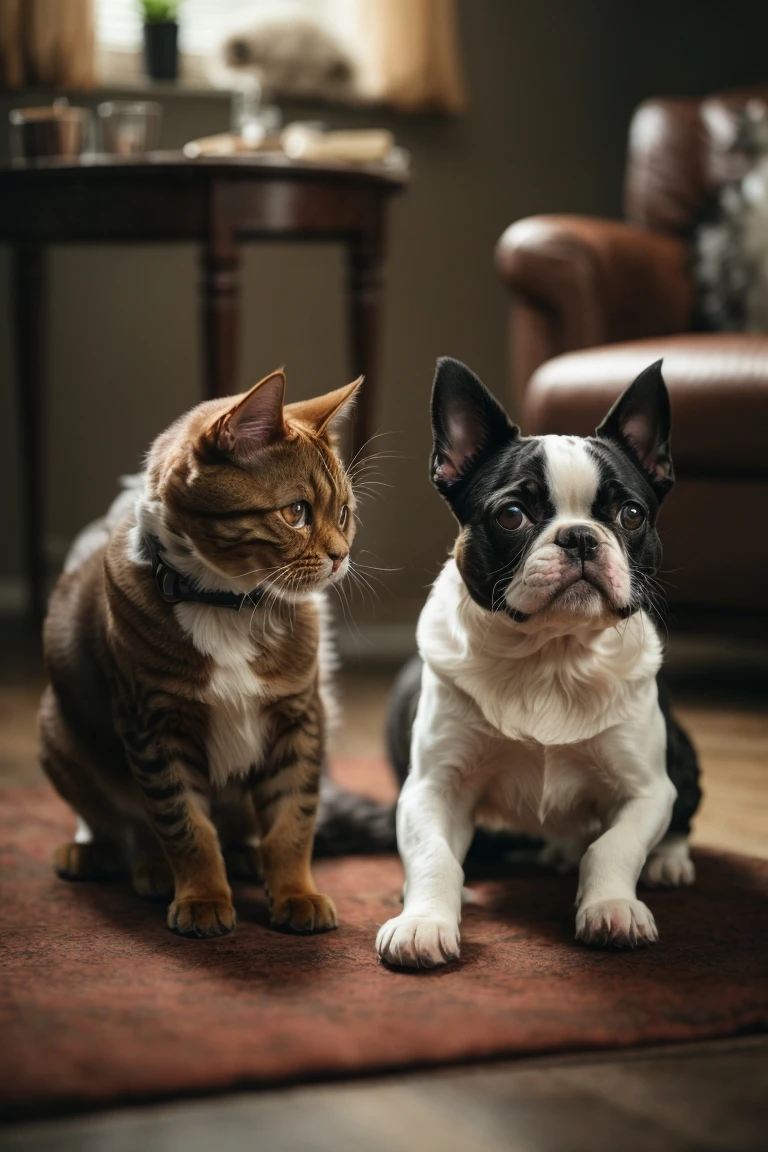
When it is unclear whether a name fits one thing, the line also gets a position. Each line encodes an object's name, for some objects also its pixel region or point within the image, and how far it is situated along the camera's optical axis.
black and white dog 1.44
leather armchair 2.46
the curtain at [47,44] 3.20
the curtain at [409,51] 3.55
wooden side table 2.45
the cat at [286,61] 3.51
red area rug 1.13
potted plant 3.31
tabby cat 1.47
